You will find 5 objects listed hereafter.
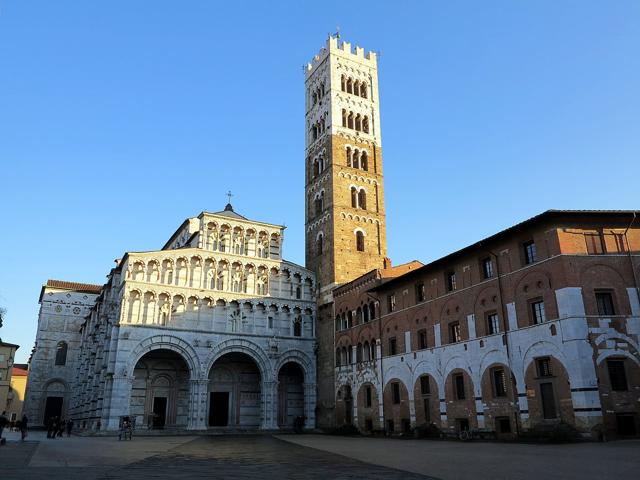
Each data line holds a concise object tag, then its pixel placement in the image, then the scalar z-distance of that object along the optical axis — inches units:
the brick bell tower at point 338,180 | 1793.8
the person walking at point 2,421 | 883.5
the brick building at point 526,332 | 892.0
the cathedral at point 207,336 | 1551.4
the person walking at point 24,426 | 1058.3
